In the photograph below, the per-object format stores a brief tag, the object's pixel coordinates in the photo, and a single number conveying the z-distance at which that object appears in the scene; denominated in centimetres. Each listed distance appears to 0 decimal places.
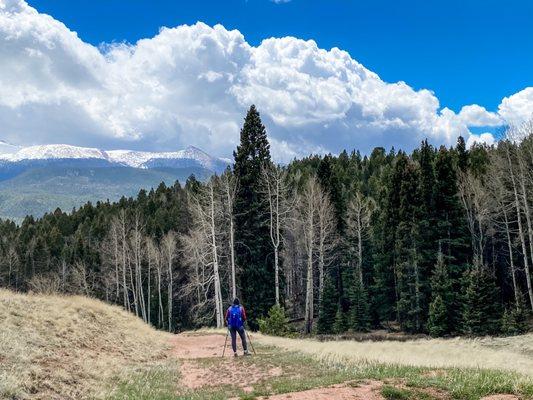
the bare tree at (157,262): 6644
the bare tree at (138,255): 6381
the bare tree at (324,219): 4641
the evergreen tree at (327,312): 4916
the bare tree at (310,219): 4378
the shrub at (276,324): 3694
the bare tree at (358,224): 5517
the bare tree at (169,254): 6457
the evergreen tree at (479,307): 3984
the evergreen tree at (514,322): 3831
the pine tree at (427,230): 4625
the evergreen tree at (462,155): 5364
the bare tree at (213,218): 4184
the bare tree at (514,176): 4047
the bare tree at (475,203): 4557
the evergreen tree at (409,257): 4581
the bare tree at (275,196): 4442
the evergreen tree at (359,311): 4888
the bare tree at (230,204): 4338
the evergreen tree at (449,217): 4594
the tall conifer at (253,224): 4666
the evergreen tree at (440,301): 4134
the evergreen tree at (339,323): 4779
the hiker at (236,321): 2148
